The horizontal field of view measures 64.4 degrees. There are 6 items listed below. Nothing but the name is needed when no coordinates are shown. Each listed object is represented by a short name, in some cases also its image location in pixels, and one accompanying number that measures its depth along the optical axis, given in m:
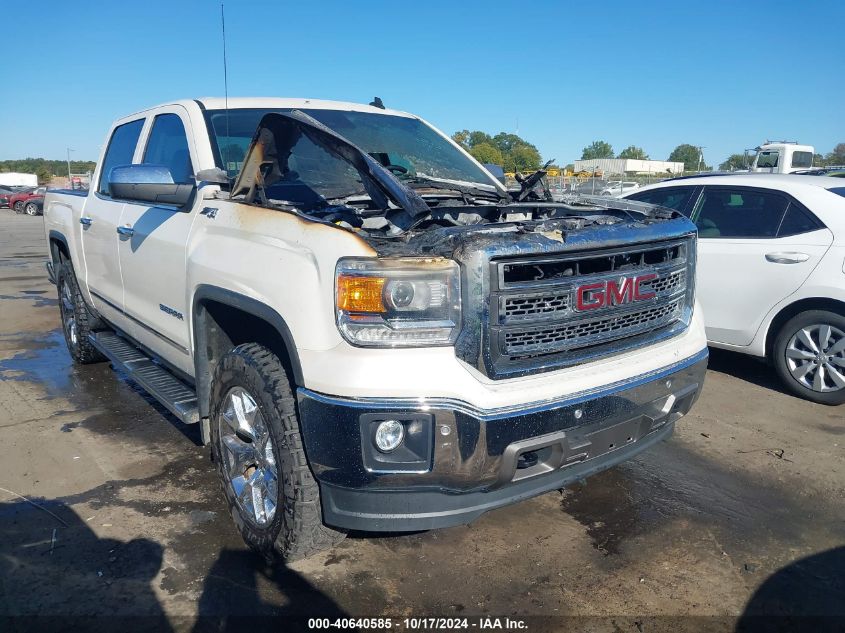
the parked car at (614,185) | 23.70
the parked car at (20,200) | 34.03
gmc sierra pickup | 2.31
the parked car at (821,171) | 12.28
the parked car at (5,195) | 36.24
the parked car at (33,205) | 32.44
